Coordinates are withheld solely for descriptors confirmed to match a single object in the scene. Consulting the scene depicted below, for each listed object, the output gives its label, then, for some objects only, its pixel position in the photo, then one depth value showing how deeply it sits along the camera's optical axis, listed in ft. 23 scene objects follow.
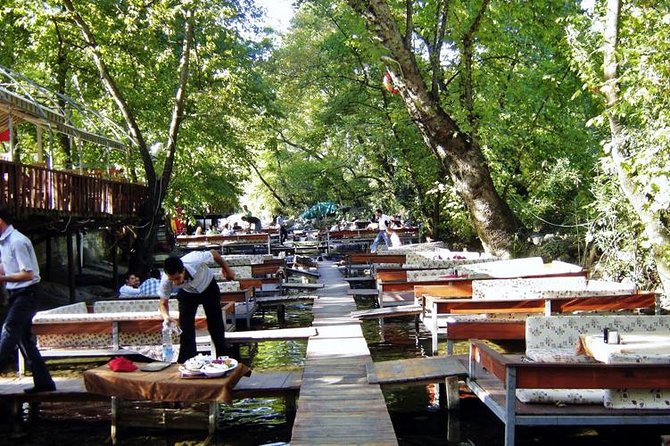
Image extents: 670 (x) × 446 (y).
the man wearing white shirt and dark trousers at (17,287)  23.73
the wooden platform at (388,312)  39.81
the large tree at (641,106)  25.36
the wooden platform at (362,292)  51.12
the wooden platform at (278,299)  48.03
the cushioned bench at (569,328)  23.56
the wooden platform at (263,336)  30.63
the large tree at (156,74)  69.36
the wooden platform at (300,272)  67.26
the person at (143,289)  40.50
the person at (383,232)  81.46
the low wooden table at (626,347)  18.72
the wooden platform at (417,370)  25.00
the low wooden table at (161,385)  21.53
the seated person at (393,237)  78.23
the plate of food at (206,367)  22.09
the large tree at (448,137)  42.88
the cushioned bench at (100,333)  29.01
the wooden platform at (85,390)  25.04
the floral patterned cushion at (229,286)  40.97
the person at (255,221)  127.24
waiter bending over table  25.23
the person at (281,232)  110.16
